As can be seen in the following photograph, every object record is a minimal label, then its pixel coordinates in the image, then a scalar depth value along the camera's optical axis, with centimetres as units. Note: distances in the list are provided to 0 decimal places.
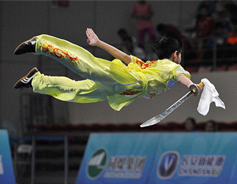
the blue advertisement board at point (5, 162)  1800
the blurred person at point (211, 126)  1877
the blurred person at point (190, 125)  1927
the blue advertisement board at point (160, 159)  1656
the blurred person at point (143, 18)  2644
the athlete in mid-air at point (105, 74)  1183
